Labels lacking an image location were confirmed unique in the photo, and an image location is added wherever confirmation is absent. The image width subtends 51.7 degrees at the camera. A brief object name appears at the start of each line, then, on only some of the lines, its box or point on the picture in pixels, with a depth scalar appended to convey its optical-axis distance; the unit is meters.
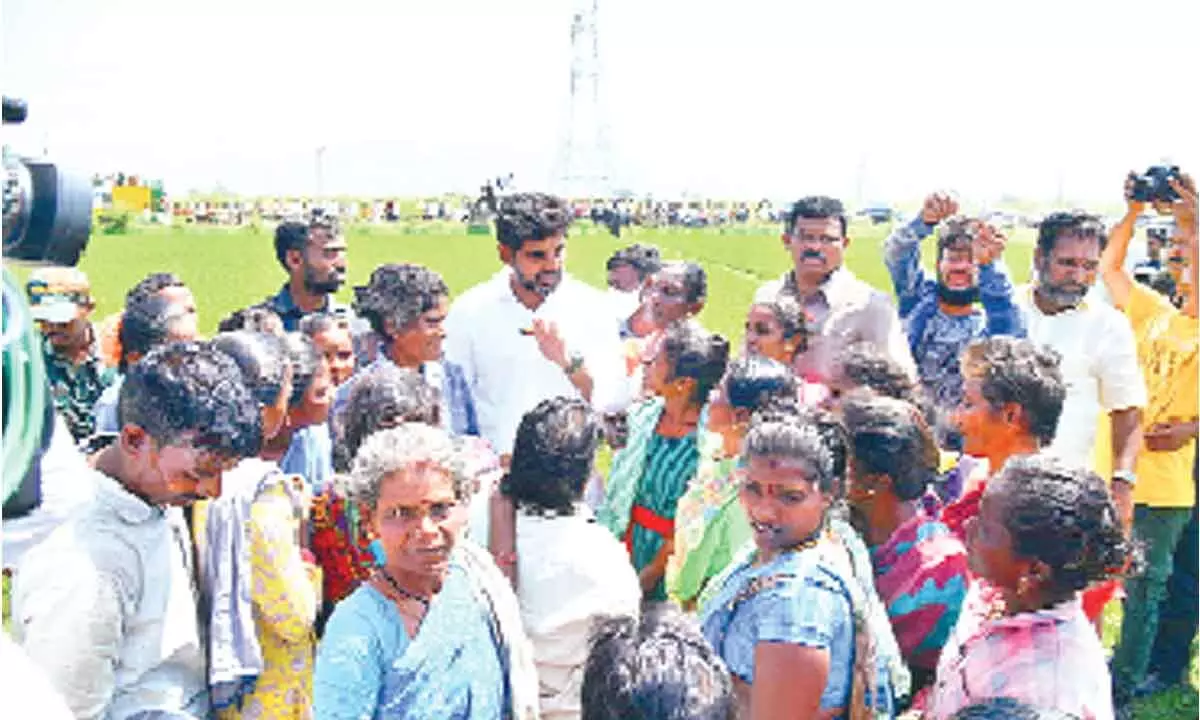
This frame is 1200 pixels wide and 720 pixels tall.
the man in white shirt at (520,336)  4.62
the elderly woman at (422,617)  2.29
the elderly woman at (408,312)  4.25
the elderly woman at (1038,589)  2.34
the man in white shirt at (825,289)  4.96
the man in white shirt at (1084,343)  4.46
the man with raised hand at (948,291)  5.06
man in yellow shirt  4.73
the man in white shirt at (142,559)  2.18
